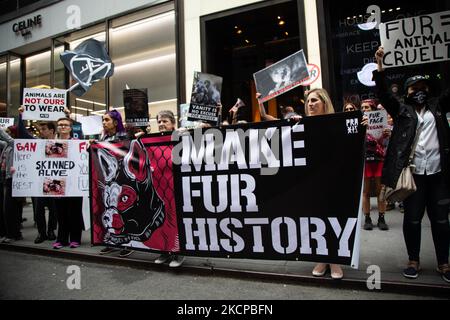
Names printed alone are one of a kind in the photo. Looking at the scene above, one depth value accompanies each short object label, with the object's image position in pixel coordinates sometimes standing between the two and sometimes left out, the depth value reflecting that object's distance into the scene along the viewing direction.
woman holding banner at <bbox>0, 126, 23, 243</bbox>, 5.58
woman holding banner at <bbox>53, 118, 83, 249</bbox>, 5.05
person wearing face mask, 3.16
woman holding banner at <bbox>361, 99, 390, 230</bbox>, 5.07
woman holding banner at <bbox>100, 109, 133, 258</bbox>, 4.73
